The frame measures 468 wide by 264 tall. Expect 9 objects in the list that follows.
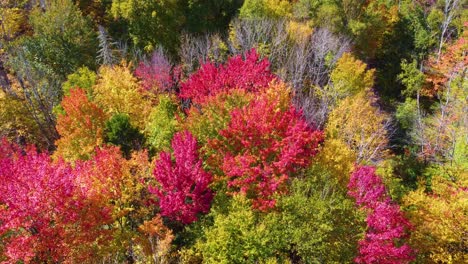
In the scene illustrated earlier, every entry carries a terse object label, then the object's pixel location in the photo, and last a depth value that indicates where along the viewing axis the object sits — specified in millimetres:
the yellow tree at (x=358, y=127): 33375
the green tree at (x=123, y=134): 27047
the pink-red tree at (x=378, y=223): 20562
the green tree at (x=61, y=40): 34500
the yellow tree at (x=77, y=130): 27094
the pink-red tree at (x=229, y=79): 31312
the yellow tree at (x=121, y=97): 30562
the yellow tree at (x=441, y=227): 23203
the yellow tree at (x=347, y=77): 36656
